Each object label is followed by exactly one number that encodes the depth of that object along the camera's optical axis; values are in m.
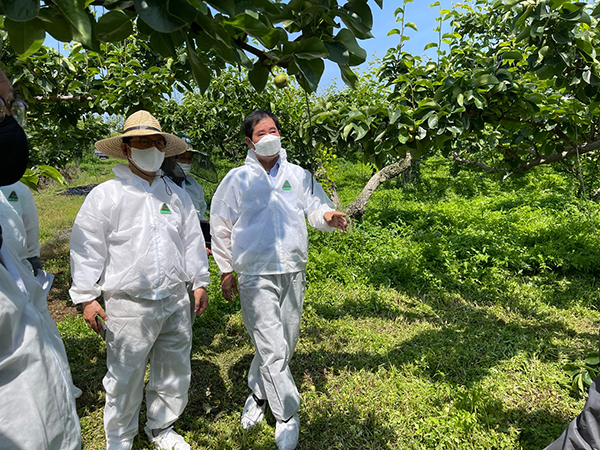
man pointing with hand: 2.27
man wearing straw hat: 1.99
